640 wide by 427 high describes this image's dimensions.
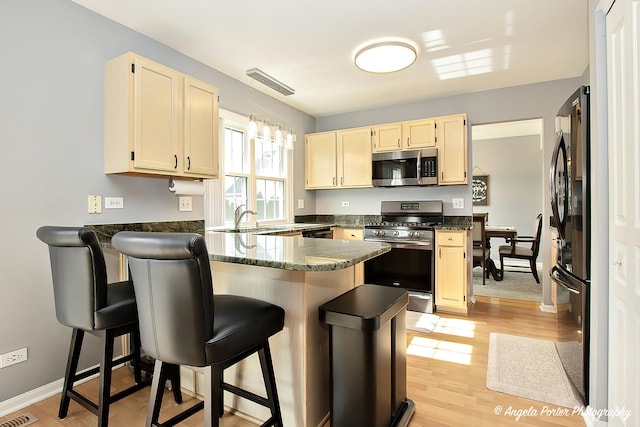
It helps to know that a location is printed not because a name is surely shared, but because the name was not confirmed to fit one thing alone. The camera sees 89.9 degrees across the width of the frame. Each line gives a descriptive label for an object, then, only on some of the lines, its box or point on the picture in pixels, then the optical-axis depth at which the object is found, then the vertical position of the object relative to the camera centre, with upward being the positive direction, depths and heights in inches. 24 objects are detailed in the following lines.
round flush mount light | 107.0 +54.3
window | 139.1 +17.2
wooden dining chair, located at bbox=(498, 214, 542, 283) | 189.5 -25.0
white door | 48.0 -0.3
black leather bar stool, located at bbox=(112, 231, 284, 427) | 42.7 -14.6
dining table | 193.5 -15.1
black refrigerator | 69.3 -4.2
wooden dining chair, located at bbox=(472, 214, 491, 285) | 182.1 -17.6
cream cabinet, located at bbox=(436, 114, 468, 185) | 146.6 +28.8
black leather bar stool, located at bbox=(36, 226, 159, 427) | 58.4 -16.5
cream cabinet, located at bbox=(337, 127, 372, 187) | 168.9 +29.1
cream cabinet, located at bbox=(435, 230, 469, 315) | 138.8 -26.4
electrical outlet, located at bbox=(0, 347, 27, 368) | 72.6 -33.5
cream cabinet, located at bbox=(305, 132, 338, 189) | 179.5 +29.5
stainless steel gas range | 142.0 -21.0
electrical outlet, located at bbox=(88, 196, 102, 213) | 88.2 +2.3
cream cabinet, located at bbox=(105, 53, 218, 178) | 86.9 +27.0
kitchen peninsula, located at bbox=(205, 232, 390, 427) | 58.2 -18.2
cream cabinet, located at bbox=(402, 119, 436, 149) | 152.1 +37.6
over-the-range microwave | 150.8 +21.4
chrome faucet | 127.3 -2.5
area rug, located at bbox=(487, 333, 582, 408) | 77.8 -44.4
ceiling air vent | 120.2 +52.0
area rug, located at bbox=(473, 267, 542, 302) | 167.0 -43.7
